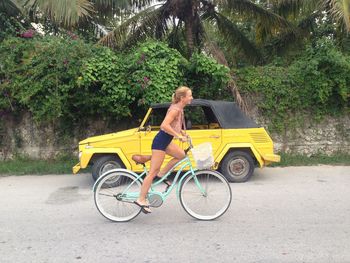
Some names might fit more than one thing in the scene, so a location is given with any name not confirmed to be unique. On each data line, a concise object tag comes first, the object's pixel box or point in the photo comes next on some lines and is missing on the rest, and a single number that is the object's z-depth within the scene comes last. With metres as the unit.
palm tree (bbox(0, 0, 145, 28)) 9.28
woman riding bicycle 5.26
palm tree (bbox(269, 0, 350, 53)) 9.70
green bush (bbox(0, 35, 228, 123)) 9.20
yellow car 7.68
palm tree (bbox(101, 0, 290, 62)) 11.77
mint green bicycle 5.40
